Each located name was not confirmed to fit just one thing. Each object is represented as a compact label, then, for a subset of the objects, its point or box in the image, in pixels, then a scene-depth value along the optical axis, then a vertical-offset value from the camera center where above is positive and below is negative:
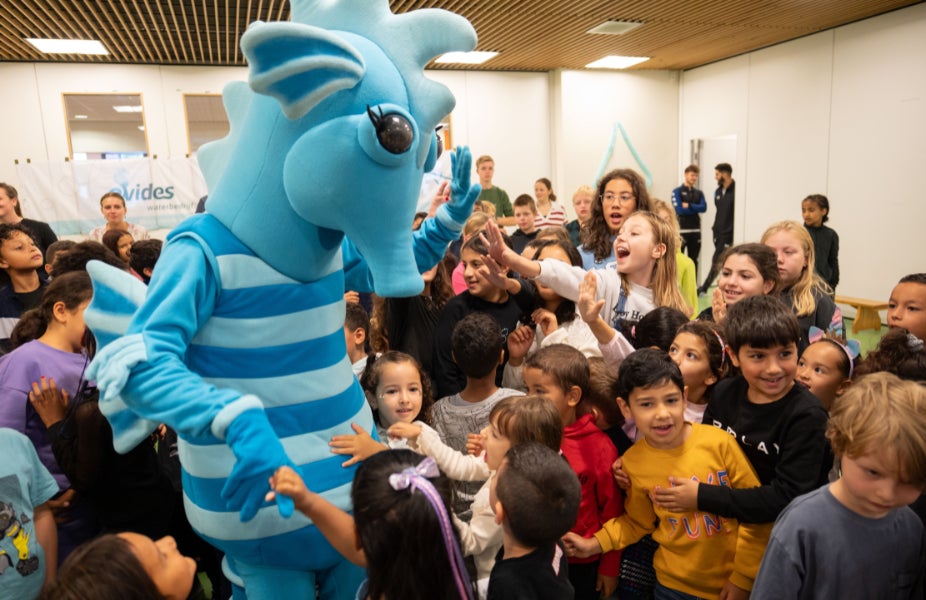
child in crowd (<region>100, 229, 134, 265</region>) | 4.62 -0.27
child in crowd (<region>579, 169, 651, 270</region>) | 3.27 -0.10
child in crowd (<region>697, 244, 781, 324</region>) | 2.72 -0.41
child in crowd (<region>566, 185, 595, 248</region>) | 6.02 -0.13
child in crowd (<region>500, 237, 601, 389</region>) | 2.76 -0.64
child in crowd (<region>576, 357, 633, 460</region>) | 2.33 -0.81
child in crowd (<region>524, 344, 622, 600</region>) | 2.07 -0.89
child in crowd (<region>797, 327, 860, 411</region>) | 2.28 -0.70
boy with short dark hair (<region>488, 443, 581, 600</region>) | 1.41 -0.75
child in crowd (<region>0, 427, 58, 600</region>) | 1.81 -0.92
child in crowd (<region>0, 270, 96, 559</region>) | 2.18 -0.56
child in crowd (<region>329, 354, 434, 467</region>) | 2.14 -0.67
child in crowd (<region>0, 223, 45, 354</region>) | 3.33 -0.35
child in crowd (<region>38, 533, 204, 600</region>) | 1.17 -0.70
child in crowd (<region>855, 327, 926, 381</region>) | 2.06 -0.62
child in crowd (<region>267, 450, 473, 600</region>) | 1.23 -0.67
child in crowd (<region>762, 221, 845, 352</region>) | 2.91 -0.48
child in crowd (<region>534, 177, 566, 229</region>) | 6.85 -0.21
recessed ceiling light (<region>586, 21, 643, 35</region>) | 7.02 +1.83
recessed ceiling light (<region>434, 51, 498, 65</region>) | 8.09 +1.79
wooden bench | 7.02 -1.55
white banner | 7.01 +0.19
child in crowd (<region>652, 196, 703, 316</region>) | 2.99 -0.45
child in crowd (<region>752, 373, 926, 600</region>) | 1.35 -0.78
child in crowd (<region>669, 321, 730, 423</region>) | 2.23 -0.62
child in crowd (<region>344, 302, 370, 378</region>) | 2.71 -0.59
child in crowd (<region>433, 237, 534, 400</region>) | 2.70 -0.51
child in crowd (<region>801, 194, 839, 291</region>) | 5.97 -0.57
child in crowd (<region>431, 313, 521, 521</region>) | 2.25 -0.71
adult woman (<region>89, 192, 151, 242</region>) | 5.86 -0.04
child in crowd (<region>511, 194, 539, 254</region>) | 6.08 -0.27
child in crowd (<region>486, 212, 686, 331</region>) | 2.59 -0.37
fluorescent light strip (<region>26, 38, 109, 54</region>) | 6.59 +1.74
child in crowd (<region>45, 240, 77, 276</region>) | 3.72 -0.25
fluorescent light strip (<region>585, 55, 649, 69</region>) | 9.06 +1.85
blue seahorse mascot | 1.22 -0.12
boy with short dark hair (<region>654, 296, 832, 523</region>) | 1.77 -0.72
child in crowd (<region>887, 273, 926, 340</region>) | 2.54 -0.53
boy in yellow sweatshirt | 1.86 -0.98
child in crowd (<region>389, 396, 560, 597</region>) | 1.77 -0.75
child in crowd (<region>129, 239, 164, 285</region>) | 3.52 -0.29
